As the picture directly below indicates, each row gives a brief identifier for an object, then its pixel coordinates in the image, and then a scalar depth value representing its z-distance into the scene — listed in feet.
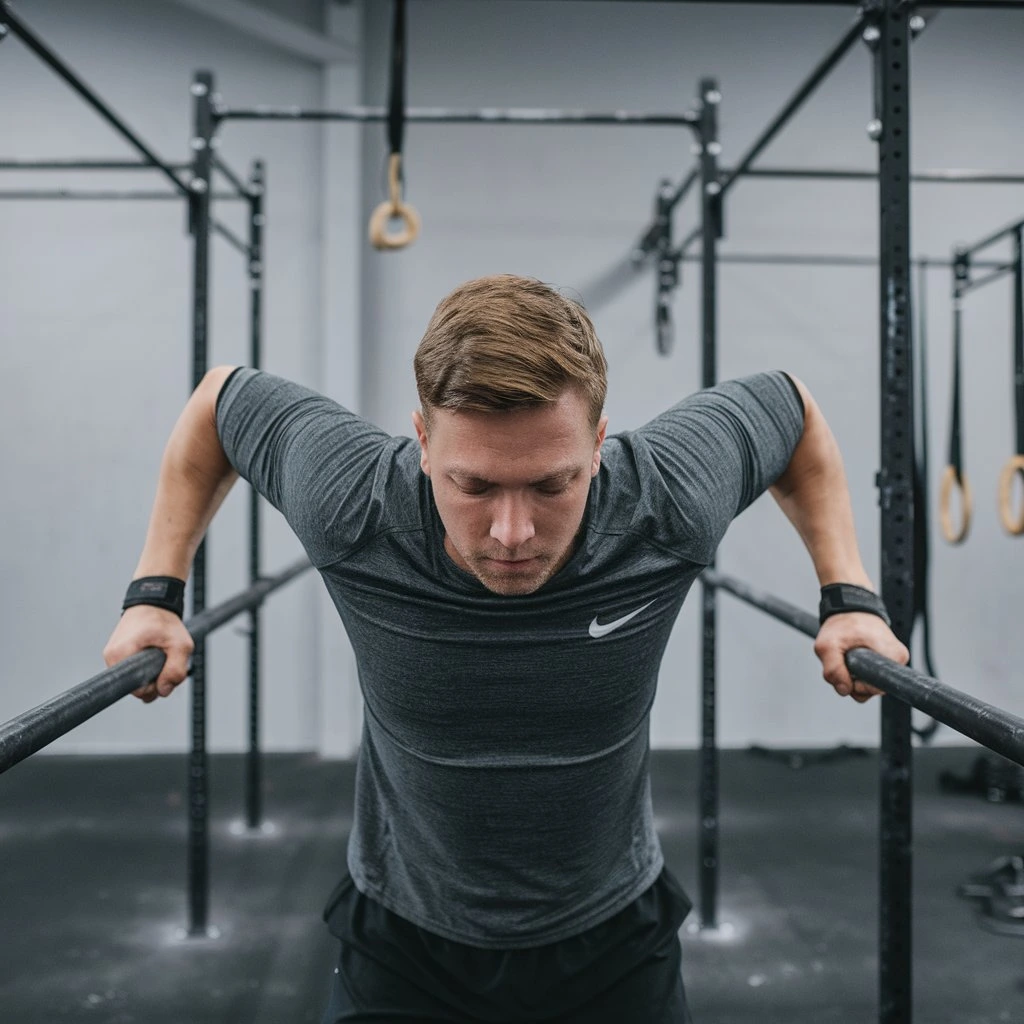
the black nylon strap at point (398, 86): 6.35
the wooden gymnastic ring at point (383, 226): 7.61
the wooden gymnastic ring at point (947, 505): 10.13
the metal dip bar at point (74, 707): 2.68
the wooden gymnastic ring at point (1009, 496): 9.36
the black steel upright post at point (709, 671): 7.84
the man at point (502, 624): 3.20
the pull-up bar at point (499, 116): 8.10
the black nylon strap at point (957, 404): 10.36
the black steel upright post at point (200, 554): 7.47
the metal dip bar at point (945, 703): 2.76
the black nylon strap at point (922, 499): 9.95
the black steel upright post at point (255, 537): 9.86
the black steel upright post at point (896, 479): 4.51
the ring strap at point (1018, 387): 9.81
